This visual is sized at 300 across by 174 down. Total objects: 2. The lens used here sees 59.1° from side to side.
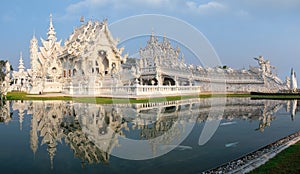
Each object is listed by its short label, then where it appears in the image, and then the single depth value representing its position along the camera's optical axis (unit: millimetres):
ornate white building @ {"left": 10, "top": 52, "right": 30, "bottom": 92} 44656
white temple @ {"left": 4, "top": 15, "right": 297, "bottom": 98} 27031
